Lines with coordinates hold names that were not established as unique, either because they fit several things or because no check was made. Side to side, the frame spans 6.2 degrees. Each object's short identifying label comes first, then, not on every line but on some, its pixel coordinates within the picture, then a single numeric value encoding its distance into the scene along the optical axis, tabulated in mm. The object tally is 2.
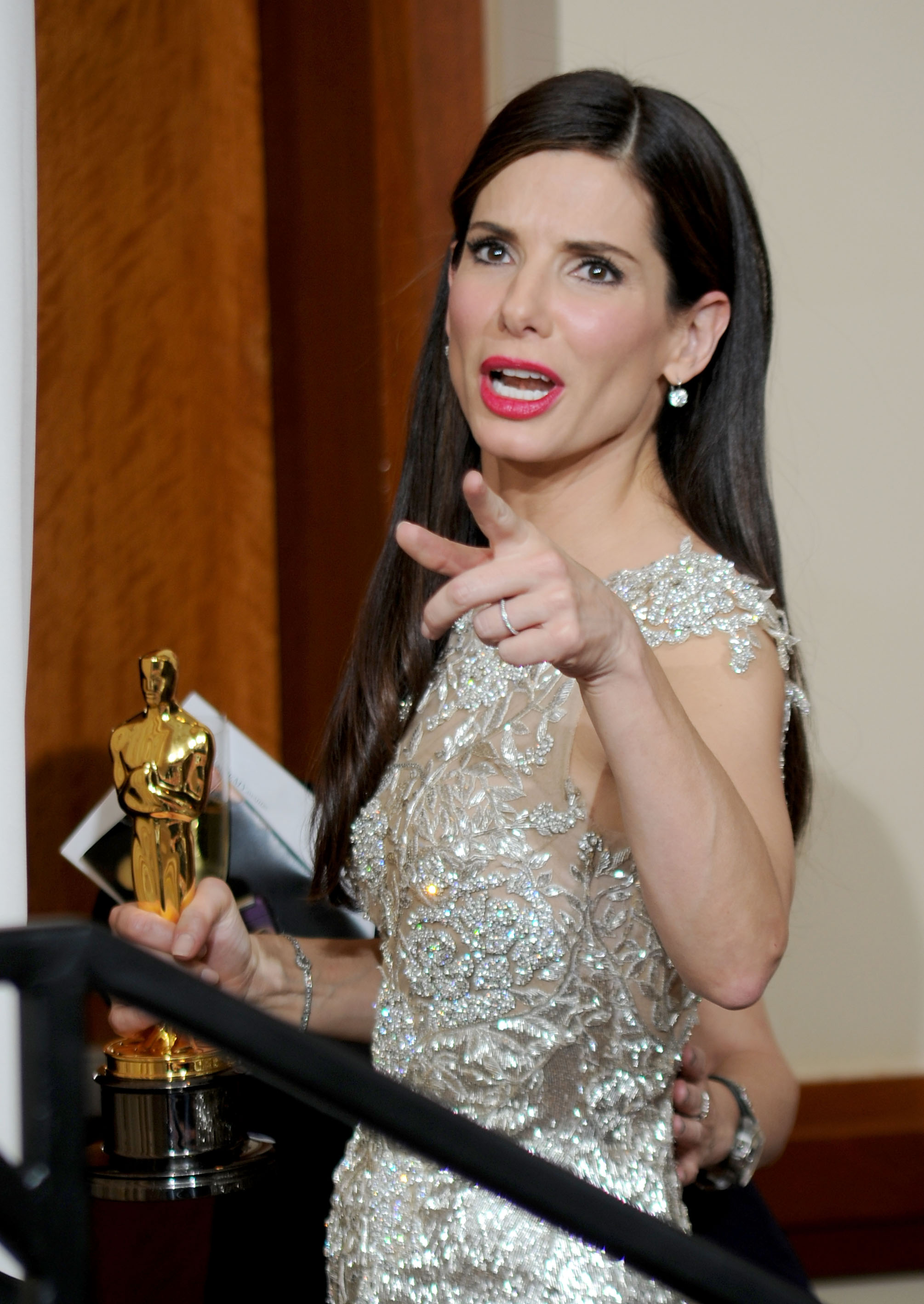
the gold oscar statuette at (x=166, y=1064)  4587
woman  4546
